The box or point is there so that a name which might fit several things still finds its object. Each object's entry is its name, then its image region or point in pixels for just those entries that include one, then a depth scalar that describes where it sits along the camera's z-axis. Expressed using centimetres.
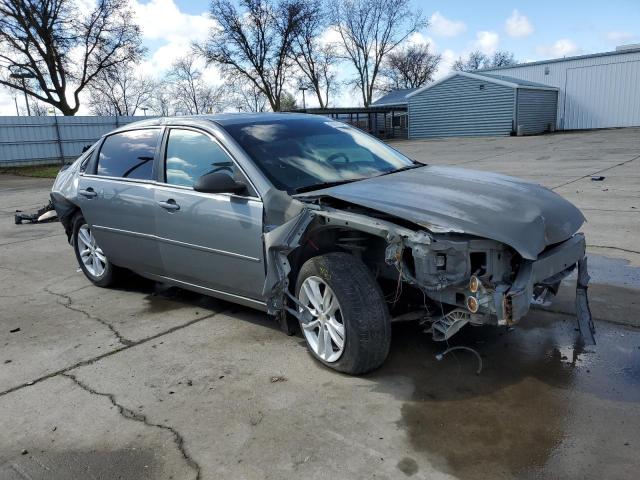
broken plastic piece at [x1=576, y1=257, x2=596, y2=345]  350
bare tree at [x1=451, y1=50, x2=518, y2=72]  7006
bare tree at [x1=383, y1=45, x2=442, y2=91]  6400
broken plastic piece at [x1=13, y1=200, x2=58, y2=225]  1041
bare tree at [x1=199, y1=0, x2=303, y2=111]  4272
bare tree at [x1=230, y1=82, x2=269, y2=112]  4694
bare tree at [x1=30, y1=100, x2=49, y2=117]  5455
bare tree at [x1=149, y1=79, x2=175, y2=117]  6019
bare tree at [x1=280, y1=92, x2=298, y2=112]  5464
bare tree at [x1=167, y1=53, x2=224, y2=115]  5893
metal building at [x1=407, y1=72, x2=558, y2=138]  3030
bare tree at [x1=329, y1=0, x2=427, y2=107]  5581
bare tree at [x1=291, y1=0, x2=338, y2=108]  4428
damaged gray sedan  312
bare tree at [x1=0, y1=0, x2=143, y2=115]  2960
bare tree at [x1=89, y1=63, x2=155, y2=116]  5766
